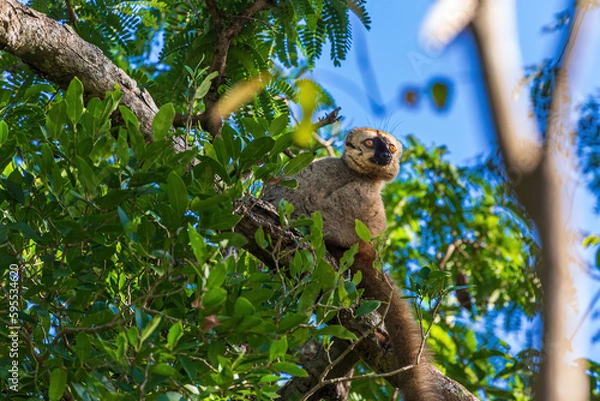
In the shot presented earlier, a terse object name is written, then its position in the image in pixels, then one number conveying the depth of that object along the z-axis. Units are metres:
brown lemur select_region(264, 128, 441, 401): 8.56
